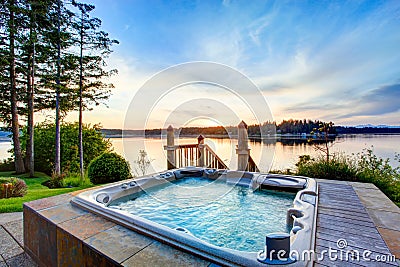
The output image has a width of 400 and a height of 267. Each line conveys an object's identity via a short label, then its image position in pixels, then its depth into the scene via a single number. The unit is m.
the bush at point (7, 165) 7.60
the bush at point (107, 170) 4.62
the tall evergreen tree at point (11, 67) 5.75
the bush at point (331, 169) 3.76
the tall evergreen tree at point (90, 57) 5.86
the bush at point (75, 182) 5.26
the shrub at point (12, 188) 3.77
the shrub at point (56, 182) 5.45
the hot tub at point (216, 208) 1.42
